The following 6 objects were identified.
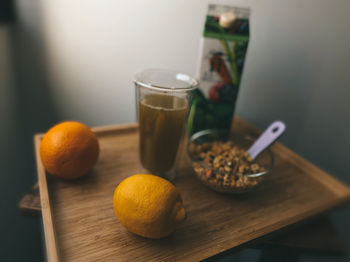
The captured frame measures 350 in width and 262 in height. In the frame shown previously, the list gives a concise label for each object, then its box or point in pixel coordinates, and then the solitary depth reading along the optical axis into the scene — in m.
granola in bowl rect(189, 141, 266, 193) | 0.49
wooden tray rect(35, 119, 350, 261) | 0.38
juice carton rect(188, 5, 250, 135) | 0.58
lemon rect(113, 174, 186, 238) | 0.37
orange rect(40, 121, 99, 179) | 0.47
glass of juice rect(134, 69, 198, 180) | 0.49
